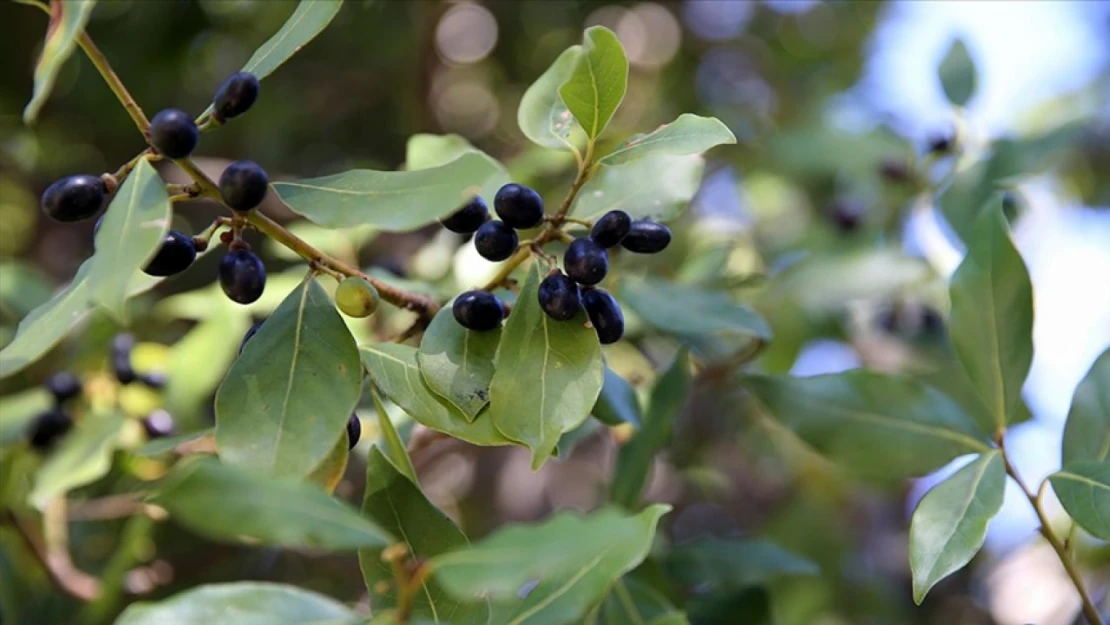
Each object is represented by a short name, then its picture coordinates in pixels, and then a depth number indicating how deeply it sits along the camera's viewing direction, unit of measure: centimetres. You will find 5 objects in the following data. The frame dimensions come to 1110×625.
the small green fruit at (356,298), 73
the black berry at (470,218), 74
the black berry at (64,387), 91
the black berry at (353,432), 73
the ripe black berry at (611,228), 73
